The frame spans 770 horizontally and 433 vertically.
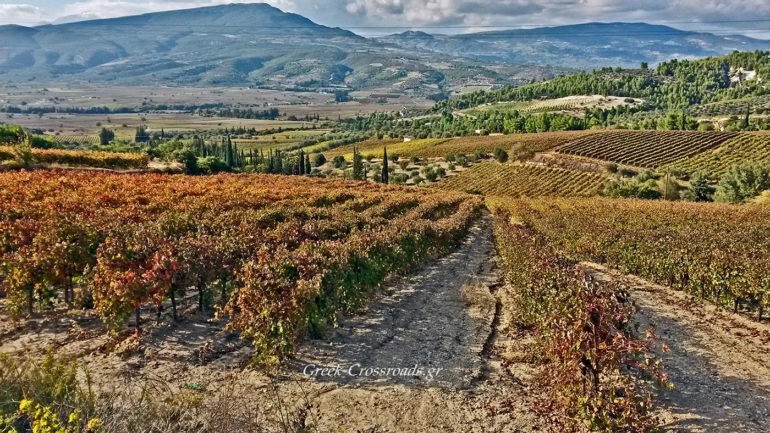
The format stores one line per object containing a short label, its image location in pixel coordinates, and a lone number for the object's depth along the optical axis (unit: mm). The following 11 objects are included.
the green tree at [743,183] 65775
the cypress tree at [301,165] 96625
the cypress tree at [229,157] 99462
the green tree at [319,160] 119812
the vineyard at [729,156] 85188
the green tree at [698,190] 73000
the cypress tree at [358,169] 92375
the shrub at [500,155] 108438
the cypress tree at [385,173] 91269
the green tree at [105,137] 149612
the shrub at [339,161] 116181
